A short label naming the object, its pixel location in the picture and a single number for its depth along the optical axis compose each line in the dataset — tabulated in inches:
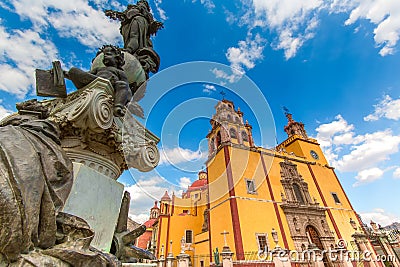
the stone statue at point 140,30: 133.6
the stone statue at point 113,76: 79.8
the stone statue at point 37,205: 31.2
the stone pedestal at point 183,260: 494.9
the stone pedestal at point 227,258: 434.3
